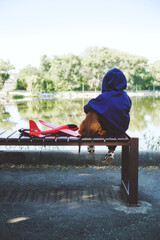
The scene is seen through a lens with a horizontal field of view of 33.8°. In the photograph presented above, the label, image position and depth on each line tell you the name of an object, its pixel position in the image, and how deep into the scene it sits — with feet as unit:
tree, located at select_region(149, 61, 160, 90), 213.66
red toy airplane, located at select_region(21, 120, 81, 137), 10.71
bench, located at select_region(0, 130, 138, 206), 10.20
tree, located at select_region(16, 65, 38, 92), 183.73
